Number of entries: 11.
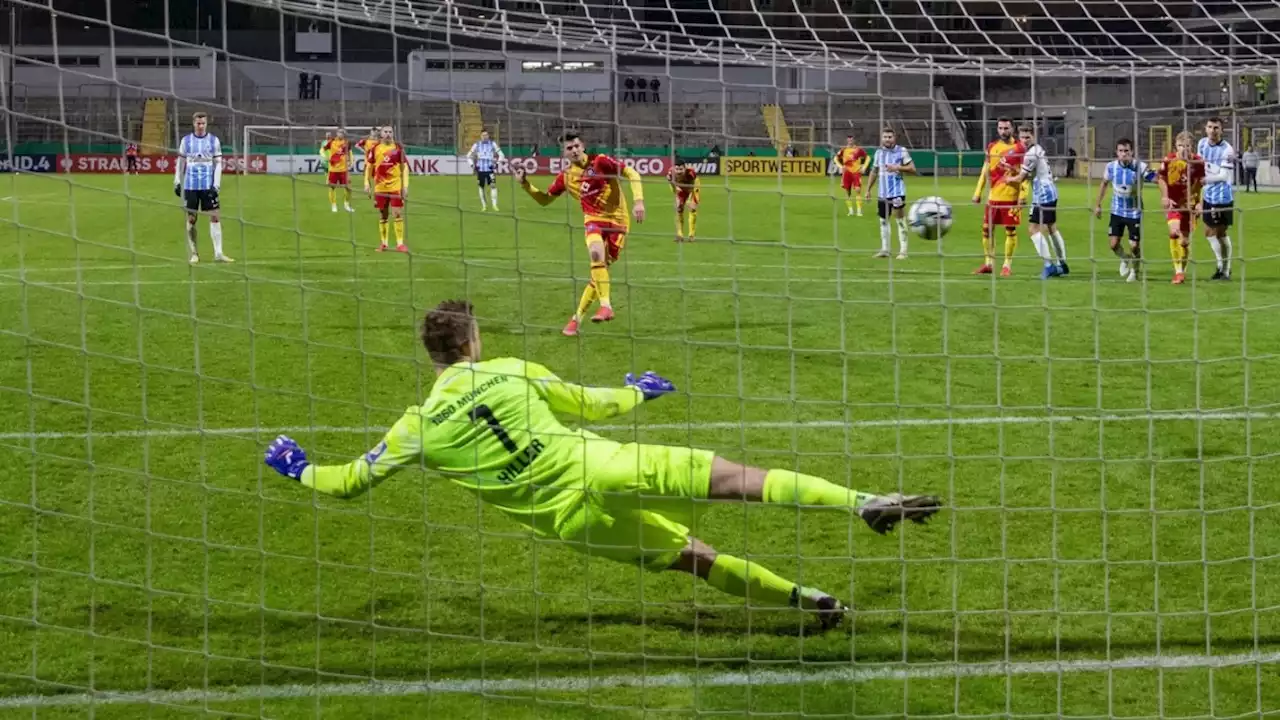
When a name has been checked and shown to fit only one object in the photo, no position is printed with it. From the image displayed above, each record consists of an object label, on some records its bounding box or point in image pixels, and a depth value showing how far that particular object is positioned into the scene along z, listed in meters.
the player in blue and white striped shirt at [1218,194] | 10.05
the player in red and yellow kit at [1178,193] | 13.18
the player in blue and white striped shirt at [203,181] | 14.51
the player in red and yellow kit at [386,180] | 17.38
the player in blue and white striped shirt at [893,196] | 10.71
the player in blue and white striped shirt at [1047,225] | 13.72
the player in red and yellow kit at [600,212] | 12.10
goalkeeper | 5.05
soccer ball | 13.62
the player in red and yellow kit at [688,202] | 18.95
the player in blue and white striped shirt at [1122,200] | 15.15
